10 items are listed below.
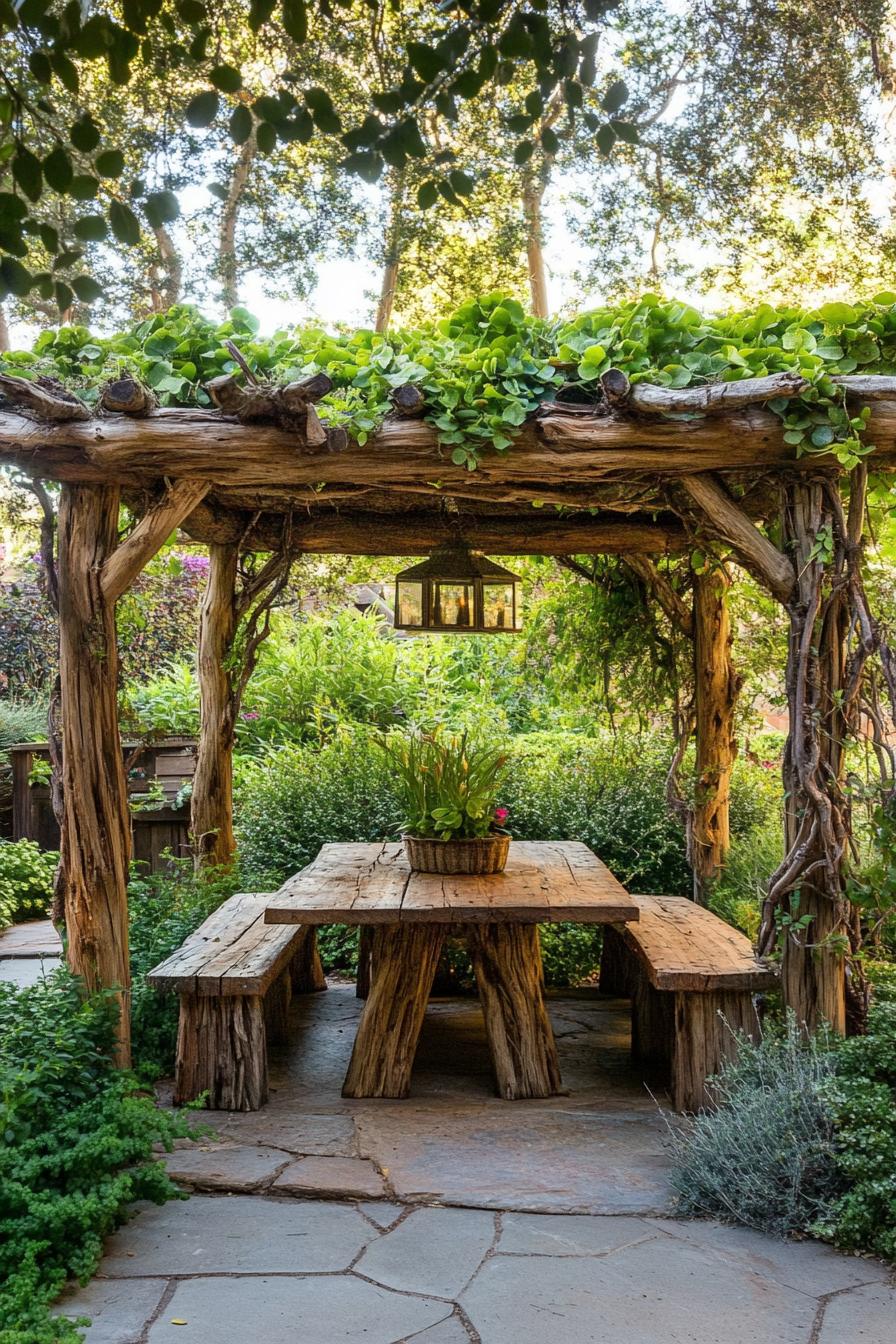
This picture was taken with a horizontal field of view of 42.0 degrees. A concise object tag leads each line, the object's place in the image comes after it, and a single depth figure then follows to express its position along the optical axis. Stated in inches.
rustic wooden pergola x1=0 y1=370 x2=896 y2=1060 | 158.7
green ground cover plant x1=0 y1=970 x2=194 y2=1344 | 119.4
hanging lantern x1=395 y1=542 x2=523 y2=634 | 210.5
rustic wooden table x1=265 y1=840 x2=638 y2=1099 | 187.5
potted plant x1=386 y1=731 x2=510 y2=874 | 196.7
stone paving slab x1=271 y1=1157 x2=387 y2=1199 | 148.0
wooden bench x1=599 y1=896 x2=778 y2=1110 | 169.9
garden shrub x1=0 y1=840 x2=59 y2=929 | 316.2
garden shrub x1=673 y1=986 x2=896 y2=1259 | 133.3
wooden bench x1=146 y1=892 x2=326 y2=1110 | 174.4
